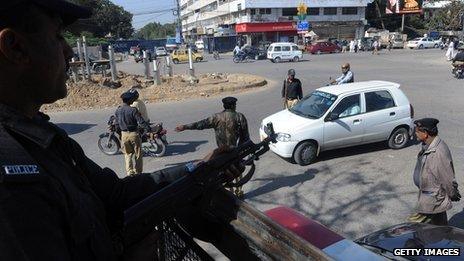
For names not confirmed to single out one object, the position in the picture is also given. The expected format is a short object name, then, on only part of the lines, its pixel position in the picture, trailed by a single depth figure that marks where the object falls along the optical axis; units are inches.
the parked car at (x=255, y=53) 1689.2
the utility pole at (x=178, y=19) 2746.6
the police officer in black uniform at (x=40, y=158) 36.6
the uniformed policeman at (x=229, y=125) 272.5
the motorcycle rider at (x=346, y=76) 507.8
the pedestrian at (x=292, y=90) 469.7
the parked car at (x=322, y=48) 1948.8
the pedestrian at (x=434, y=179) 190.7
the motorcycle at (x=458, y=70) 850.6
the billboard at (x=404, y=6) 2723.9
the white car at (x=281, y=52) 1499.8
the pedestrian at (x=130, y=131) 317.4
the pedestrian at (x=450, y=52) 1276.7
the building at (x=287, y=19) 2578.7
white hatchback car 347.3
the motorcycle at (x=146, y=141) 389.7
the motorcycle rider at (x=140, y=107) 357.2
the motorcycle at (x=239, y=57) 1599.4
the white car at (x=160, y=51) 2075.5
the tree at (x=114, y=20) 3561.8
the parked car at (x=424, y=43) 2165.4
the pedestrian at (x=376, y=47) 1878.4
